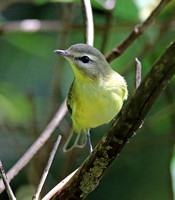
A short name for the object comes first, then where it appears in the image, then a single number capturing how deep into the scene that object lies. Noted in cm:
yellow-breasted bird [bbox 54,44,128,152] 544
